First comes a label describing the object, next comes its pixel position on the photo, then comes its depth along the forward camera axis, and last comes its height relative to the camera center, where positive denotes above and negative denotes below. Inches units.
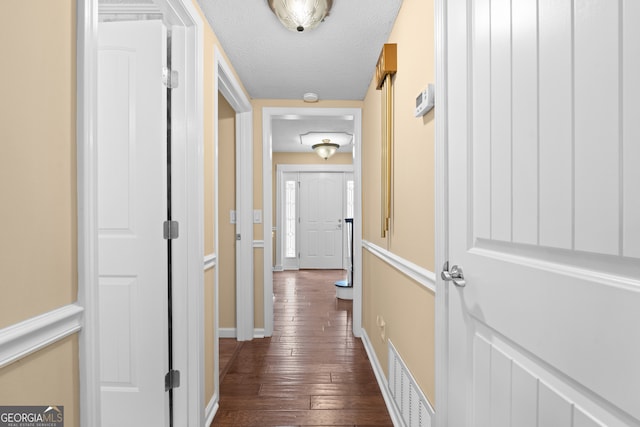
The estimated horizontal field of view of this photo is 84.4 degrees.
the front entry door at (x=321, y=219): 284.8 -7.4
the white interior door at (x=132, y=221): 65.4 -2.0
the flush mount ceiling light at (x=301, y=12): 67.9 +39.1
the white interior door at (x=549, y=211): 21.6 -0.1
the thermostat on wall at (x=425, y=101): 52.4 +16.7
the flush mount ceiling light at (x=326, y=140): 210.4 +45.1
